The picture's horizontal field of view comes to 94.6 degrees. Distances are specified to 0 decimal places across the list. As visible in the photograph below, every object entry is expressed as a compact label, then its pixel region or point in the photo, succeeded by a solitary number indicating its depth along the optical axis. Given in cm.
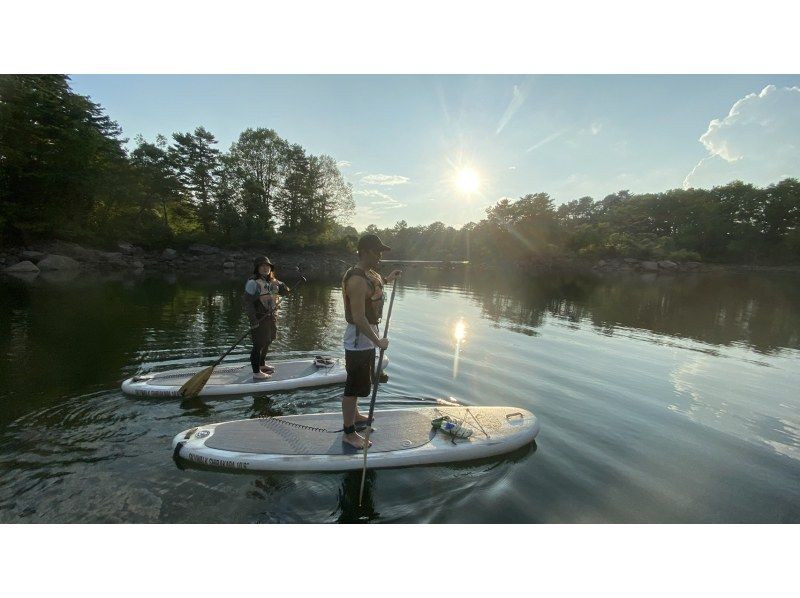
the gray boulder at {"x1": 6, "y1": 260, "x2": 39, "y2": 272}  2975
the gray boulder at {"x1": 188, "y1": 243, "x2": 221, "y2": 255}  4750
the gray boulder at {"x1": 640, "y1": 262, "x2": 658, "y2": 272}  6656
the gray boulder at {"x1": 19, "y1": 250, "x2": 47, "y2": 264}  3259
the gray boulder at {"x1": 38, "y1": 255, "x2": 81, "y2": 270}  3244
